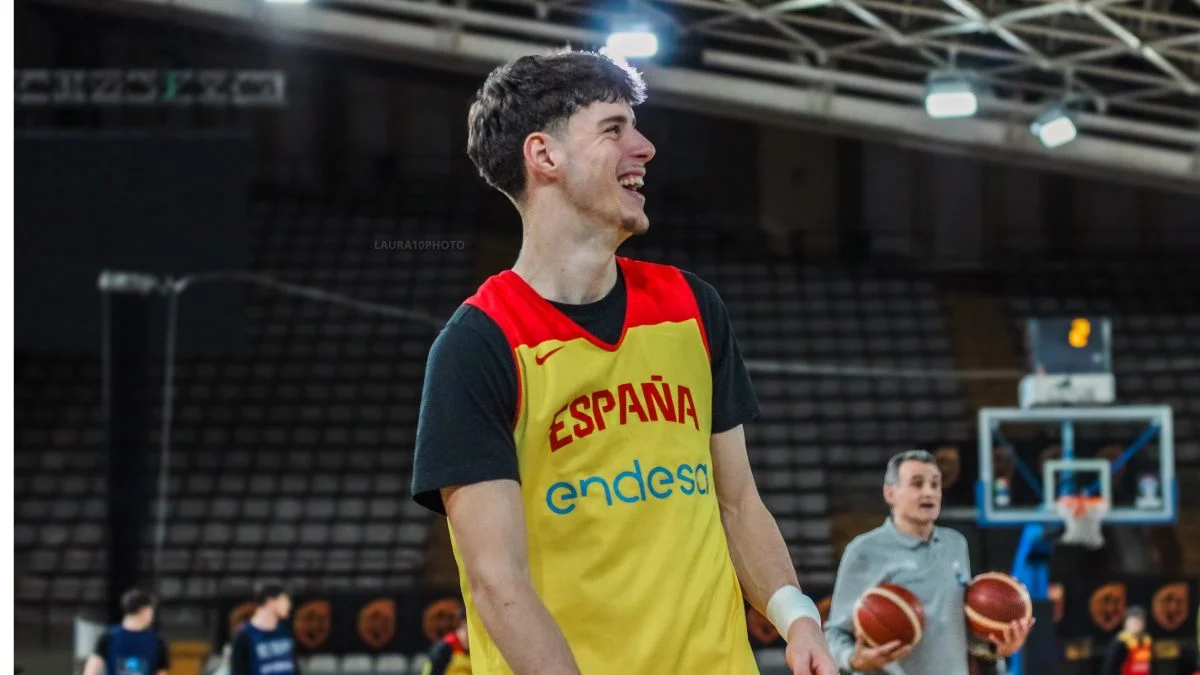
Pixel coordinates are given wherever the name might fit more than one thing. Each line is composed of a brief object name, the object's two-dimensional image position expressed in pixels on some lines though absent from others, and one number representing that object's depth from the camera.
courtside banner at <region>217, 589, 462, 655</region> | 14.44
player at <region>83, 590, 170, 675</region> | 10.07
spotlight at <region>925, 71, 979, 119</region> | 16.06
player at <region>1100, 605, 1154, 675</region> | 12.91
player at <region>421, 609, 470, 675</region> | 9.61
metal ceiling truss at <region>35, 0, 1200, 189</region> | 16.56
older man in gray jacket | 6.03
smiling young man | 2.39
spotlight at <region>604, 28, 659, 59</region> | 15.20
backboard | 12.78
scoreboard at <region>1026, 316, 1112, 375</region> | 12.91
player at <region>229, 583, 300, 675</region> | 10.77
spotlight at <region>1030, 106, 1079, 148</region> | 16.70
